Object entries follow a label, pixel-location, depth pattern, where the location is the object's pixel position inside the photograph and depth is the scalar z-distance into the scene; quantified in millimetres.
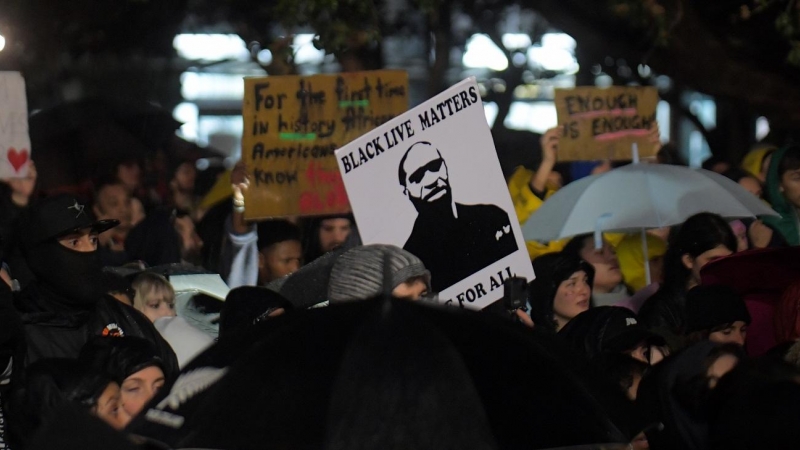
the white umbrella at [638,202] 15344
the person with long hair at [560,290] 13531
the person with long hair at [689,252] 13602
